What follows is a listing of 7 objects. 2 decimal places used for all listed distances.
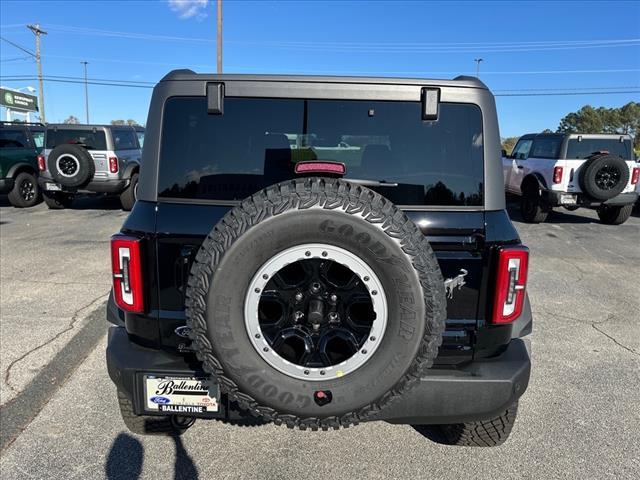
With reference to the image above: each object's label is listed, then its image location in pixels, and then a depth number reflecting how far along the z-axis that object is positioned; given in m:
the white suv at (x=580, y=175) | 8.71
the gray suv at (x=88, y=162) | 9.59
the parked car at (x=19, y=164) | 10.91
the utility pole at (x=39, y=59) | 41.47
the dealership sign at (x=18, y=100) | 34.98
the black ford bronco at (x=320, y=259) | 1.69
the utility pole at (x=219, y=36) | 19.48
